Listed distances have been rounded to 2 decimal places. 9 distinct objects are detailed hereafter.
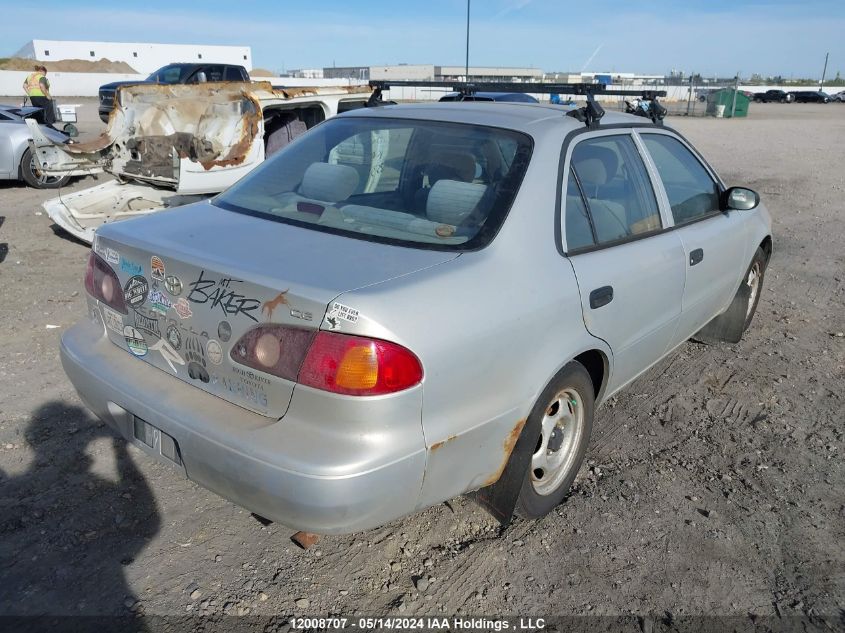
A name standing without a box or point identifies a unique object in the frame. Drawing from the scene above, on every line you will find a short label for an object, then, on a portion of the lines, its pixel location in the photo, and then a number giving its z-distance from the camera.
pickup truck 16.25
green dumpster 36.28
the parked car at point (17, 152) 10.24
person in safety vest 16.86
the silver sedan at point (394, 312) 2.12
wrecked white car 7.39
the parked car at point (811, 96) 62.44
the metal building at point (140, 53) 73.69
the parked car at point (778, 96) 62.62
